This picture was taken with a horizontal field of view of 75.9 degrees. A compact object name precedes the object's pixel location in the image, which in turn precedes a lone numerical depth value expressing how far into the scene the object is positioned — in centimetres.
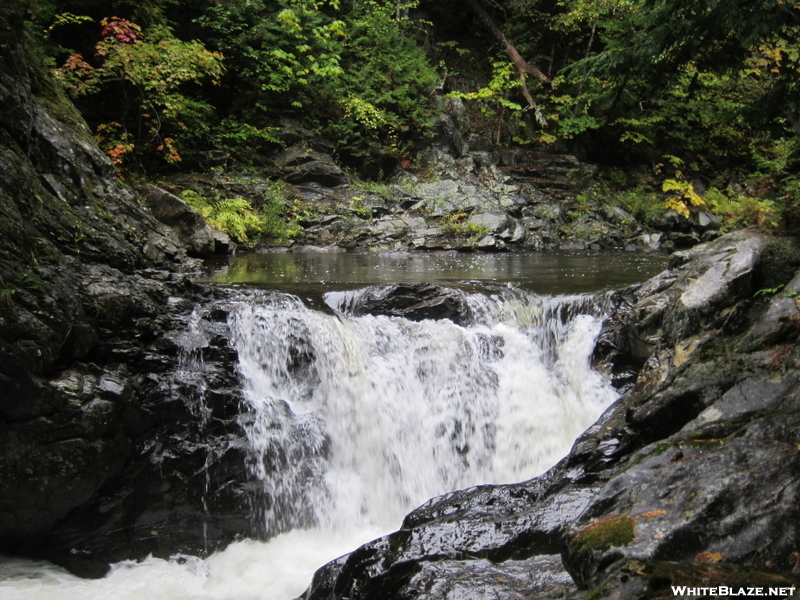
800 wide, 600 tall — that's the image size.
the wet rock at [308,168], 1539
